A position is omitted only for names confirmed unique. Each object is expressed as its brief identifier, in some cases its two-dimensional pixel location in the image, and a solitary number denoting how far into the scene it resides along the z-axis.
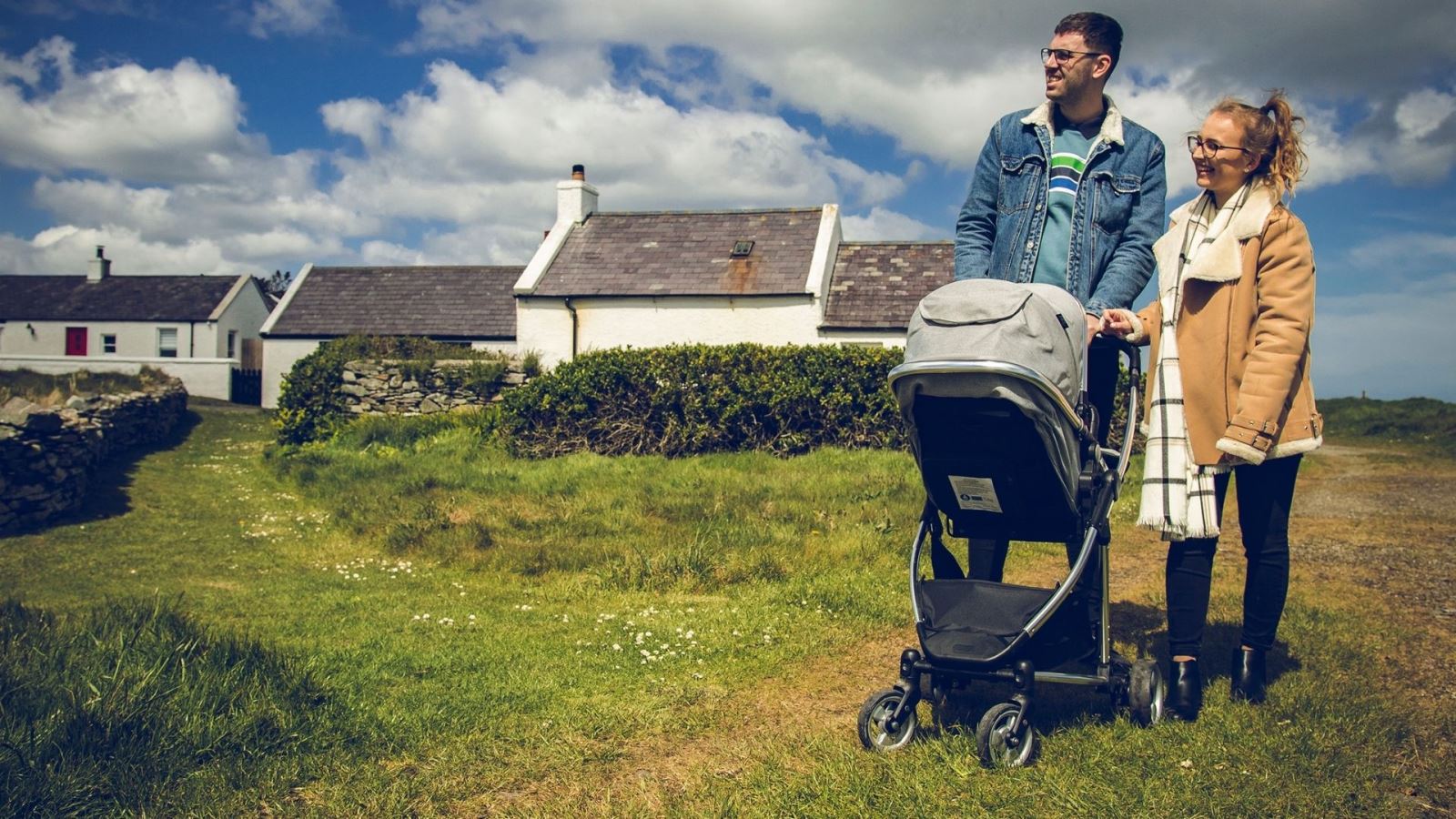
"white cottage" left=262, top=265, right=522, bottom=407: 32.72
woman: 3.89
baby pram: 3.50
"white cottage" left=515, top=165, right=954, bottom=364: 24.11
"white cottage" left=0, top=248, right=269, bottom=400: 40.97
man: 4.24
